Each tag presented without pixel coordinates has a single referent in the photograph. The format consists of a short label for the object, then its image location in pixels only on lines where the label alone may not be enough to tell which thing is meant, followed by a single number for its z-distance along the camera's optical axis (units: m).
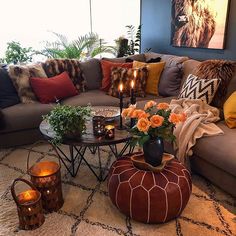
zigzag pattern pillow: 2.44
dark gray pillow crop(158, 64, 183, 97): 3.06
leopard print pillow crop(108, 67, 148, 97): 3.07
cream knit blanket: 2.00
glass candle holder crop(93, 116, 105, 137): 1.88
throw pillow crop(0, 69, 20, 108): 2.69
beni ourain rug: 1.57
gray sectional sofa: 1.82
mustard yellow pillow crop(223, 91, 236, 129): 2.09
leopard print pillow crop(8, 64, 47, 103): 2.79
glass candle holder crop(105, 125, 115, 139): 1.83
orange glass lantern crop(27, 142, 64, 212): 1.65
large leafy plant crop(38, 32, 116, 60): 4.35
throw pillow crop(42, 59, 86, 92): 3.08
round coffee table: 1.77
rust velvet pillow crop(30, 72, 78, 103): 2.80
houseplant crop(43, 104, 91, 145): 1.75
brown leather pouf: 1.51
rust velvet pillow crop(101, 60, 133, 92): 3.25
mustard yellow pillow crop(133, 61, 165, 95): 3.16
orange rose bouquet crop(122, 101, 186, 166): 1.50
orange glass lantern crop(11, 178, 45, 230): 1.53
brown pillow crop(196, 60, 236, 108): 2.46
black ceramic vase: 1.58
